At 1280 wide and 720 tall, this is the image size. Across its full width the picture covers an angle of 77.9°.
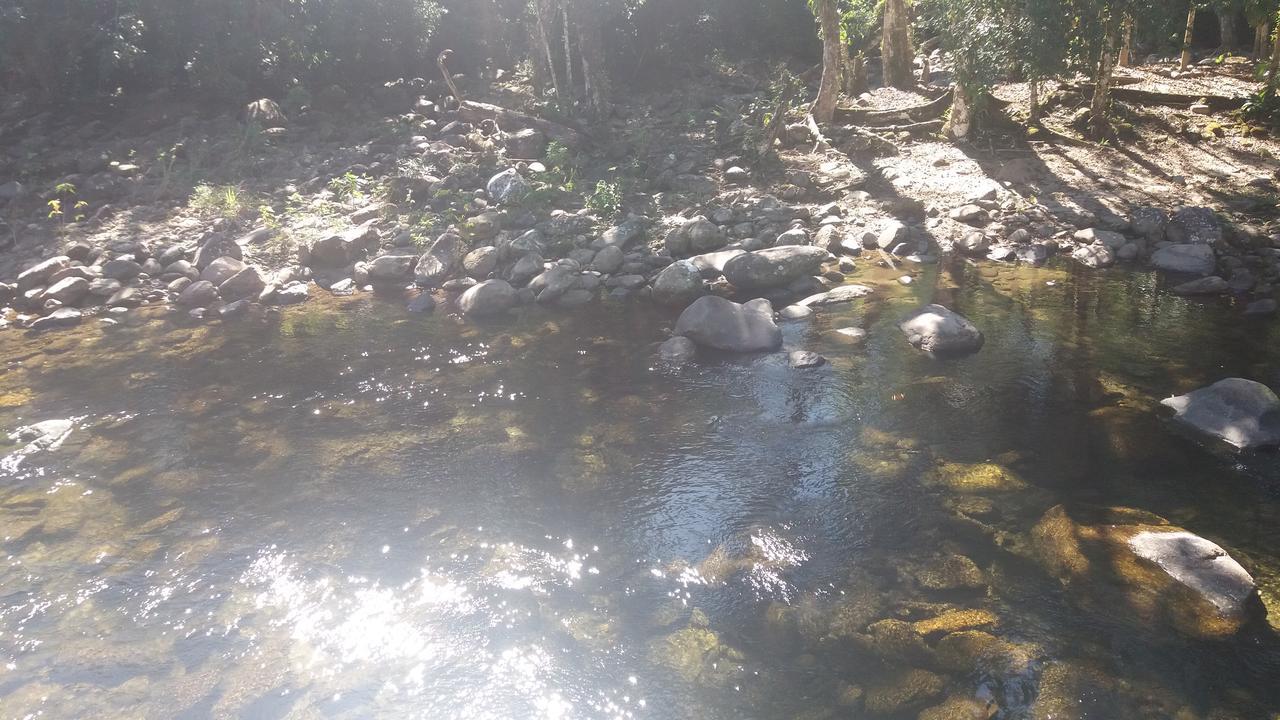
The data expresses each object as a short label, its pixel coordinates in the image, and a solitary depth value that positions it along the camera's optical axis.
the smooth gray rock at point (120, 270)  12.31
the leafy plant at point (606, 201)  13.23
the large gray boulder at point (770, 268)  10.56
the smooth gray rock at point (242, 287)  11.99
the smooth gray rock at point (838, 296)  10.26
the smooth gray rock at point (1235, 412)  6.38
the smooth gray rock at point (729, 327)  8.93
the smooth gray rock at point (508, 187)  13.56
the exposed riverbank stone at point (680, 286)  10.48
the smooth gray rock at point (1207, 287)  9.91
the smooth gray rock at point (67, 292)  11.55
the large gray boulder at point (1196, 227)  11.19
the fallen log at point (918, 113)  16.47
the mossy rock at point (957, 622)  4.66
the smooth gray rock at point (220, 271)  12.17
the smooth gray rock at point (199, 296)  11.83
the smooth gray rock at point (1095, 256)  11.26
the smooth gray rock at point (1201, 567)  4.71
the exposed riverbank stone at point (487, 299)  10.75
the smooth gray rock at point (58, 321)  11.02
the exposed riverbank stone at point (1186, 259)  10.59
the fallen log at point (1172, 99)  14.84
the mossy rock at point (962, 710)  4.09
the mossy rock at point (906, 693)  4.16
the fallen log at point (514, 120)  16.36
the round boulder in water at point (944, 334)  8.55
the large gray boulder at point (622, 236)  12.21
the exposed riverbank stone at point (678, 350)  8.85
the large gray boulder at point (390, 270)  12.19
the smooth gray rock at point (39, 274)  12.05
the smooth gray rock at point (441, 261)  11.98
